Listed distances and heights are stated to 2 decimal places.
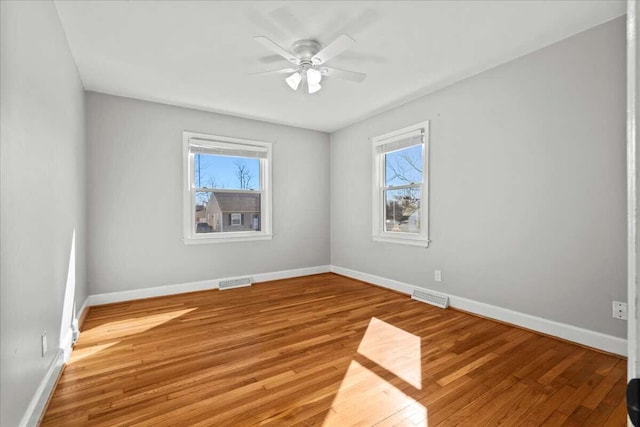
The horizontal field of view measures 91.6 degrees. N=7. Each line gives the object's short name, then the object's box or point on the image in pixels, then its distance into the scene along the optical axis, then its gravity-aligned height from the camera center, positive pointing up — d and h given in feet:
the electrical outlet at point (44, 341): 5.87 -2.44
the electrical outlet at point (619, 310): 7.53 -2.39
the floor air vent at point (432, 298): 11.49 -3.30
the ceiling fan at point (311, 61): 7.88 +4.26
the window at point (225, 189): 14.08 +1.17
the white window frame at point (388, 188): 12.41 +0.98
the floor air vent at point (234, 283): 14.46 -3.32
